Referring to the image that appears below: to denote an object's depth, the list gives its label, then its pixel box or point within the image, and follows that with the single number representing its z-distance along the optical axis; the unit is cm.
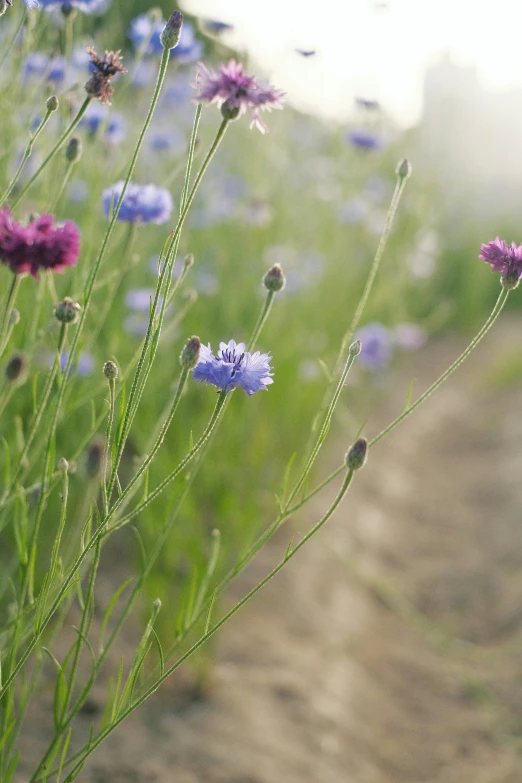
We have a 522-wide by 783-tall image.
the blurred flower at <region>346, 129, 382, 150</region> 257
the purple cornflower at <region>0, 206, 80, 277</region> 101
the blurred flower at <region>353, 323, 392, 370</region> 276
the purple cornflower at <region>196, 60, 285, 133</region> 103
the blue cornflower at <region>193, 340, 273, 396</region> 101
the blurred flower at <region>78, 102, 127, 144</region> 141
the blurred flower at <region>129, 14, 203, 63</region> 132
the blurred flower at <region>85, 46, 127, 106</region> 106
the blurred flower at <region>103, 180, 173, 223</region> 118
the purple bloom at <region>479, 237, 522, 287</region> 105
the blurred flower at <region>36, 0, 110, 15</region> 121
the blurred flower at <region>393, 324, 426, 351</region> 320
